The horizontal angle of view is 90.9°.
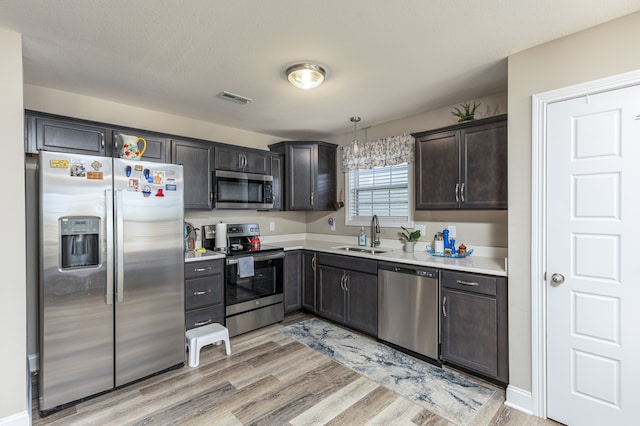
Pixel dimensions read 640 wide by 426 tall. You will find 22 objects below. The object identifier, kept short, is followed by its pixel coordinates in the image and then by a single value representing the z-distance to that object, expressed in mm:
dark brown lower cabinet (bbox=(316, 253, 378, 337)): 3211
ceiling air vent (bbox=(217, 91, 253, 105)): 2869
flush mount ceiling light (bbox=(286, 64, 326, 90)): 2314
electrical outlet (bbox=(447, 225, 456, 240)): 3215
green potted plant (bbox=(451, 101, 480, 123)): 2831
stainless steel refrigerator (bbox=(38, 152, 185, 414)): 2070
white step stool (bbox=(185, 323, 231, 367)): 2742
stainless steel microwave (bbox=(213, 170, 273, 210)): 3473
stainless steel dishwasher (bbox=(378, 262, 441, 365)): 2707
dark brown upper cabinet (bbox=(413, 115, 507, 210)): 2574
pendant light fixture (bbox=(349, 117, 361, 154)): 3488
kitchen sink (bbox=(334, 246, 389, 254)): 3579
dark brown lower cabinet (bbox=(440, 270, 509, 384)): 2297
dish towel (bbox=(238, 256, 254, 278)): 3320
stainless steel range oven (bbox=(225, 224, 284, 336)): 3293
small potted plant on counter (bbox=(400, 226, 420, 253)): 3463
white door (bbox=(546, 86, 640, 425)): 1764
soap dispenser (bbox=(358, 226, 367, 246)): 3982
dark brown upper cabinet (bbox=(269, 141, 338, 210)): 4086
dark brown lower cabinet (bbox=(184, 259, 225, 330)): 2975
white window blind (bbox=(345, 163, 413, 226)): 3674
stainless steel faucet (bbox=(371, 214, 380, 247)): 3891
